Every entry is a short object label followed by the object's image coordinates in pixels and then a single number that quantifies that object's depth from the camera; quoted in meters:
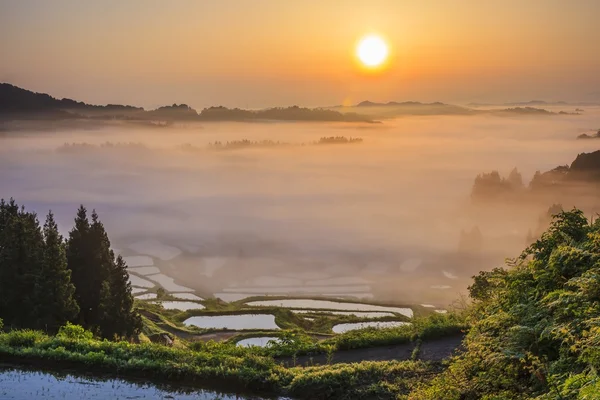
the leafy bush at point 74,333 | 19.83
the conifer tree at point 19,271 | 28.42
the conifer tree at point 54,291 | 28.27
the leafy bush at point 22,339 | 17.53
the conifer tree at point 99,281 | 32.91
